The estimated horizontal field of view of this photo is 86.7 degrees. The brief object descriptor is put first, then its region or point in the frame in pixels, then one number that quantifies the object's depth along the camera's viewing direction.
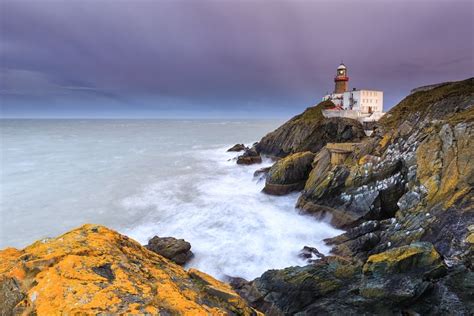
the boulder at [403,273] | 7.34
